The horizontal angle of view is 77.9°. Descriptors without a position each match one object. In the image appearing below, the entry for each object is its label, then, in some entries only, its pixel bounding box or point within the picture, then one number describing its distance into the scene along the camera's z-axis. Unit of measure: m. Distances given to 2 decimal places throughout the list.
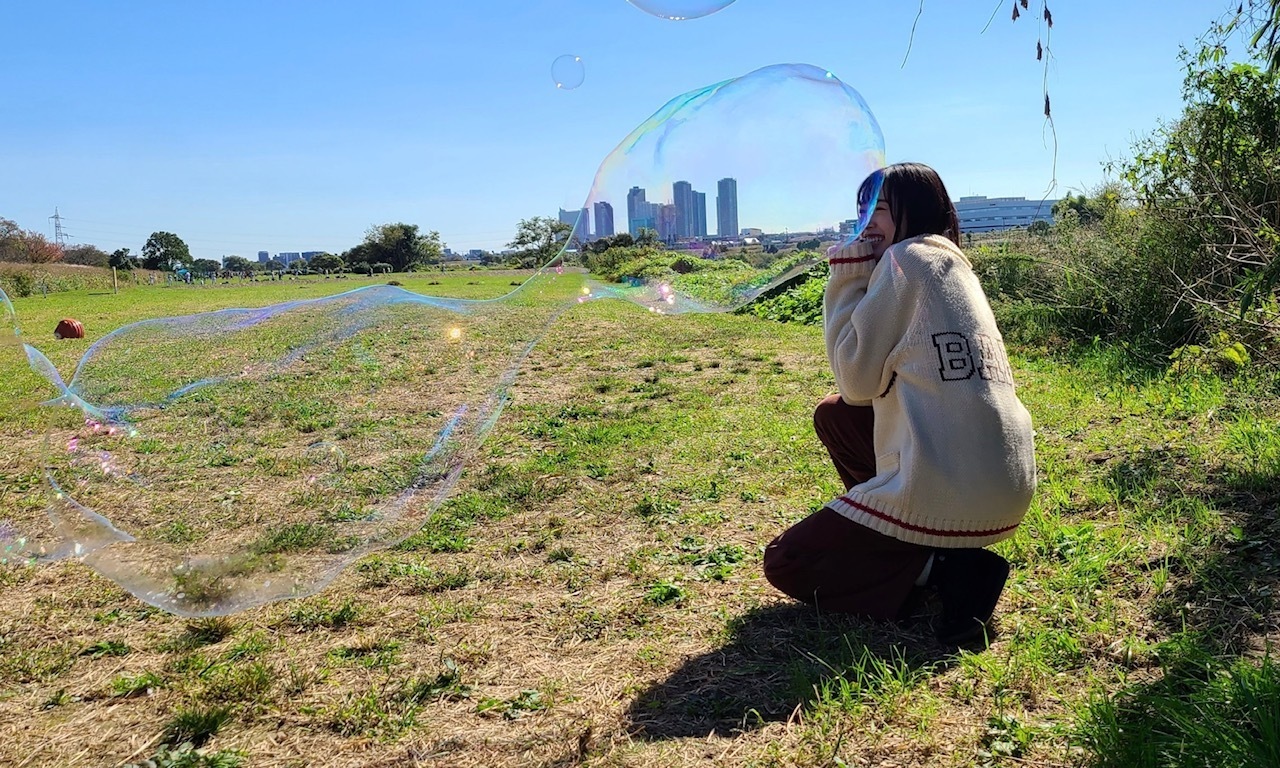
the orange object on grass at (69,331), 14.66
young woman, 2.61
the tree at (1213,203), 5.82
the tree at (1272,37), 2.69
